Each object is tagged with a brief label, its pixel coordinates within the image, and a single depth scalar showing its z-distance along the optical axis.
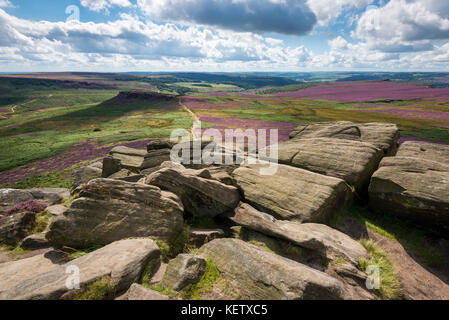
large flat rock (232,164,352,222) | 16.14
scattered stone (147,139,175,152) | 26.94
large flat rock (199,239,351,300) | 8.84
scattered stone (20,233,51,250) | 13.09
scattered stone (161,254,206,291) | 9.34
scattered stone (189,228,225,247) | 13.48
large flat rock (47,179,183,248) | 11.85
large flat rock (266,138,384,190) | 19.66
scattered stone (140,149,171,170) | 24.22
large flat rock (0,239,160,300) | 7.98
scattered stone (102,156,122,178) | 25.58
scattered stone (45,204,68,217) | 16.75
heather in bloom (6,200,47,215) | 16.98
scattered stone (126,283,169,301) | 8.21
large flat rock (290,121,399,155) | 23.61
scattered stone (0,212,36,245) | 13.72
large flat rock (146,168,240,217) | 16.06
